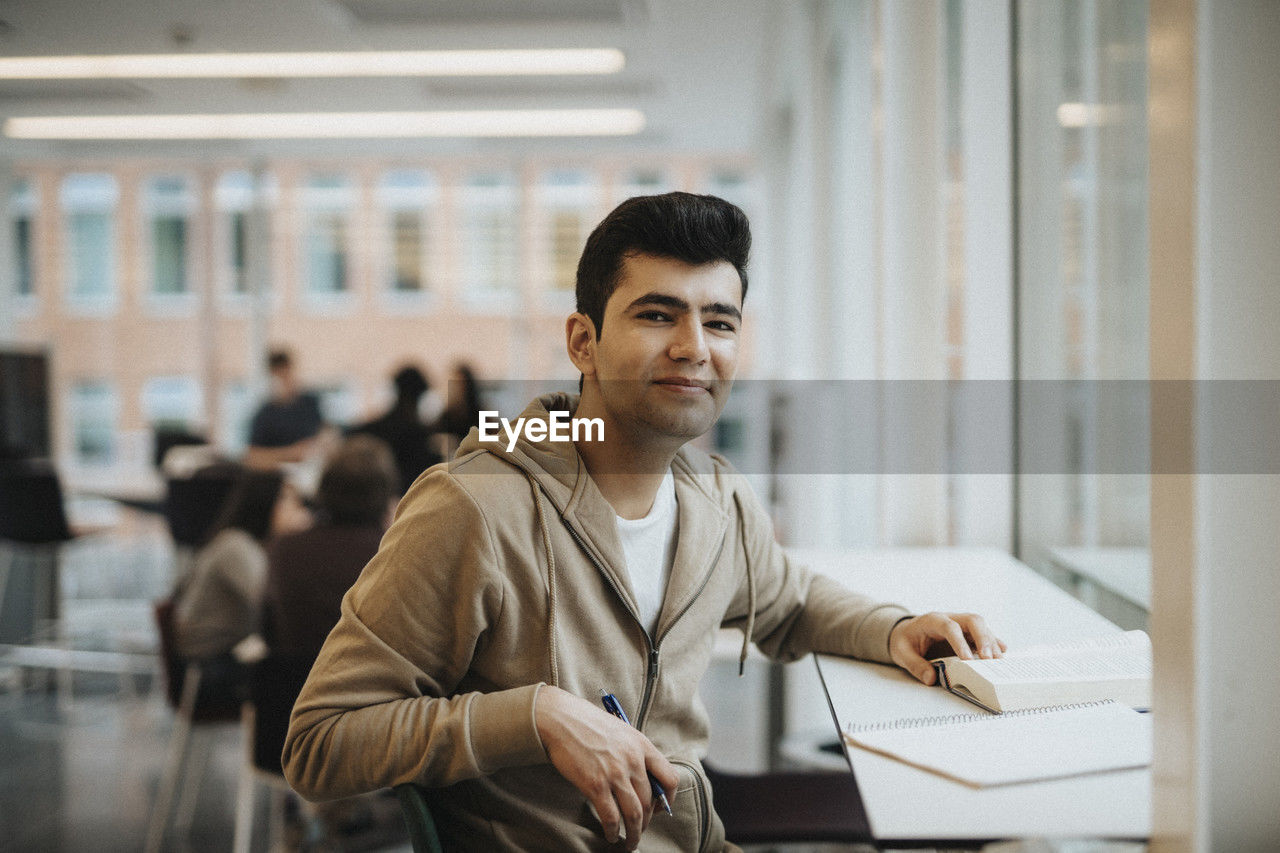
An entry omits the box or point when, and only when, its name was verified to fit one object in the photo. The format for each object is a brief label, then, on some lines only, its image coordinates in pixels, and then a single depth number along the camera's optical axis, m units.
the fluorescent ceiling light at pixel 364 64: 4.18
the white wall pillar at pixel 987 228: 2.19
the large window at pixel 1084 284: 1.66
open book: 1.11
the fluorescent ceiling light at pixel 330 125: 5.28
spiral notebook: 0.94
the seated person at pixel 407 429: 4.42
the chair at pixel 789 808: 1.55
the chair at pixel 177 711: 2.61
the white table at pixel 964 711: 0.85
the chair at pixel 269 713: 1.94
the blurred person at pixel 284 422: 5.70
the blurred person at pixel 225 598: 2.65
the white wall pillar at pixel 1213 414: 0.80
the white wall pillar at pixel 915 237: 2.29
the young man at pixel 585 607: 1.01
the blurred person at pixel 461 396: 3.72
